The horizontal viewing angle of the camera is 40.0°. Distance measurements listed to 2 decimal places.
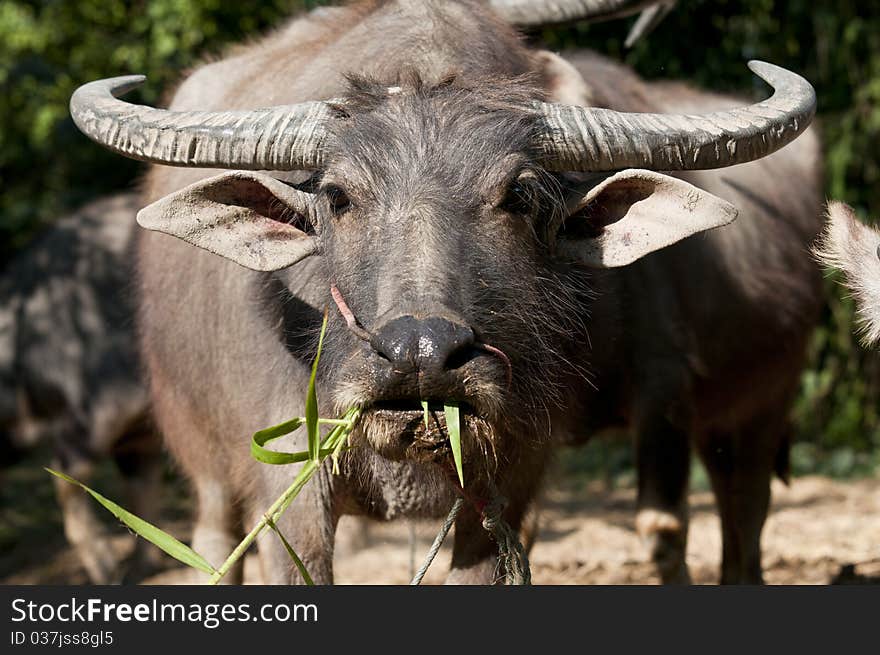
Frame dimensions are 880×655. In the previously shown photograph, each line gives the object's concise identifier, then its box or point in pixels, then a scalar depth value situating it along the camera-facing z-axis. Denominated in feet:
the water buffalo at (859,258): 11.44
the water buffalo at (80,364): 27.37
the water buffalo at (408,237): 10.55
